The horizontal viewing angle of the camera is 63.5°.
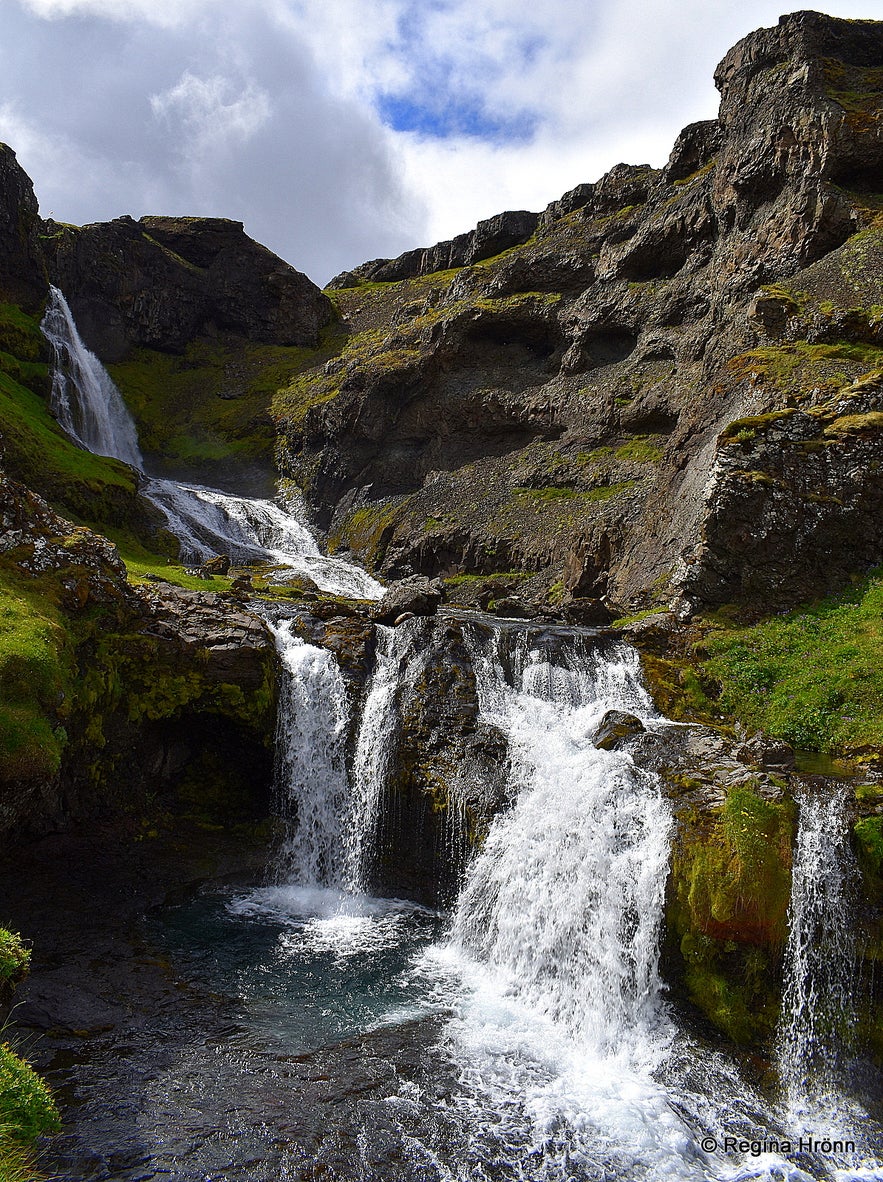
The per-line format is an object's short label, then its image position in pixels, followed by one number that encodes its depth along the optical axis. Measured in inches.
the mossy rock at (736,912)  484.4
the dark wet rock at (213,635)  775.1
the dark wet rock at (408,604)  973.2
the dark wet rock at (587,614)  1091.9
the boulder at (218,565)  1366.9
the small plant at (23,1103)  309.9
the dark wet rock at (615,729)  685.3
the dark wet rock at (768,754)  615.8
